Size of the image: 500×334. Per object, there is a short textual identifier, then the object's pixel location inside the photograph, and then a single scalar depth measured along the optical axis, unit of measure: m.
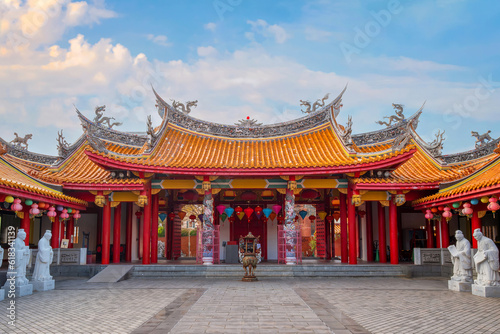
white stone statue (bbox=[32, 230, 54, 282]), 11.86
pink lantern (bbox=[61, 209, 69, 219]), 15.41
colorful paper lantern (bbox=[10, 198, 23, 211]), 12.18
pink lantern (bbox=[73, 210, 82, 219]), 16.72
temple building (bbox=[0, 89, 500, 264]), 15.34
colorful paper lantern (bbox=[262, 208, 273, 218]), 18.83
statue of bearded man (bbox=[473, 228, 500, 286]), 10.41
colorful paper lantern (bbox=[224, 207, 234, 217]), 17.86
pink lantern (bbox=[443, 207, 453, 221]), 14.31
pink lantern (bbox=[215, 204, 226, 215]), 18.03
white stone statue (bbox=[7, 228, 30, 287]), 10.72
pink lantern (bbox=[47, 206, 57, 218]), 14.63
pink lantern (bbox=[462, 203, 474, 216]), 12.88
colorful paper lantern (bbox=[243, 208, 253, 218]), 18.83
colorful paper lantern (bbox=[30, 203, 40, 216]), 13.34
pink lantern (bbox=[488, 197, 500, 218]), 11.40
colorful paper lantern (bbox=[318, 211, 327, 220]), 20.84
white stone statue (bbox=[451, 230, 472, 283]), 11.51
